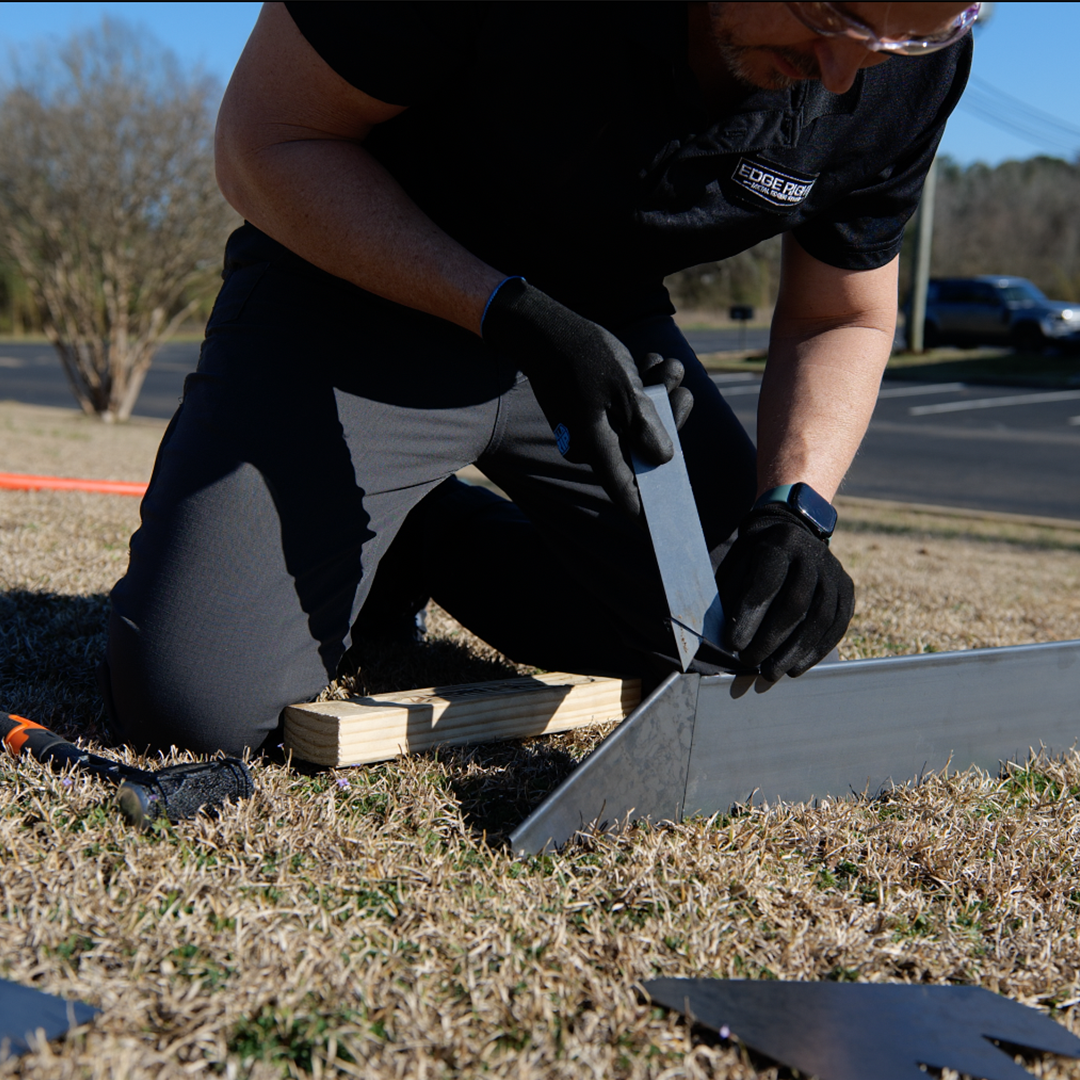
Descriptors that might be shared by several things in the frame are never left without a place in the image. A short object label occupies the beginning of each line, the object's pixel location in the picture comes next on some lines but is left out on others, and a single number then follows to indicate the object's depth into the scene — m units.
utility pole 18.71
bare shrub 8.90
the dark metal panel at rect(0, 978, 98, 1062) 1.00
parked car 19.95
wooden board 1.68
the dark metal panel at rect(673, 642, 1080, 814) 1.61
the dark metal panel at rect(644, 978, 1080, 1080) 1.09
